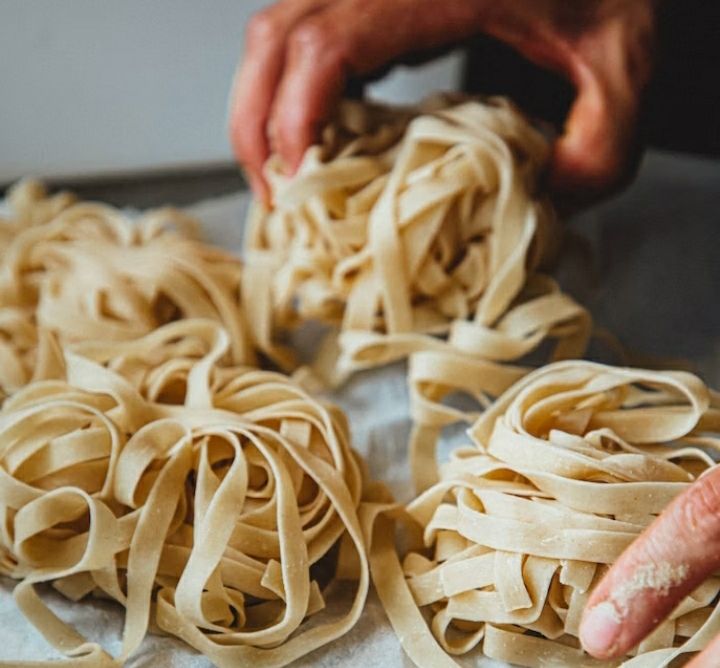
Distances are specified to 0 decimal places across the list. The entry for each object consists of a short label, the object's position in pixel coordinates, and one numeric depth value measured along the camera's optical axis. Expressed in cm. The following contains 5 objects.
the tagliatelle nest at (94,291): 86
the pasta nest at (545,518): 59
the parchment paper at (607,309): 63
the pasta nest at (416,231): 83
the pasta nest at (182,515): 62
